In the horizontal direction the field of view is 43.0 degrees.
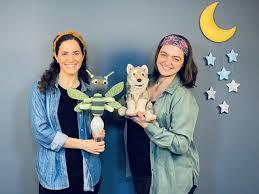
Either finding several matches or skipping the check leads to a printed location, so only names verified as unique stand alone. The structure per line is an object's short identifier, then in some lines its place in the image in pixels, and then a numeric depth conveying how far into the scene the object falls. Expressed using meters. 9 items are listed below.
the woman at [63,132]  1.45
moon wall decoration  1.90
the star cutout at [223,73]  1.92
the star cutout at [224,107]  1.94
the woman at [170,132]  1.46
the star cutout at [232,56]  1.92
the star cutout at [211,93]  1.92
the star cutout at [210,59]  1.90
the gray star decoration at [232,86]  1.94
